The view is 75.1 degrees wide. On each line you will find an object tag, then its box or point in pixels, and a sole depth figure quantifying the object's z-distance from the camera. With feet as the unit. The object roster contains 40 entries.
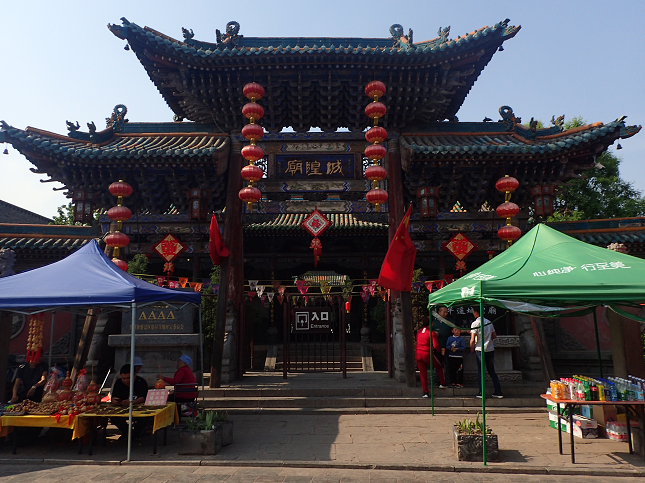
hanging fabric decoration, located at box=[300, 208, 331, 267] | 32.50
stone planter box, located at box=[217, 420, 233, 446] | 19.82
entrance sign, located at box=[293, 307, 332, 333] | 33.32
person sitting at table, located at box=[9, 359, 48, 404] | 22.79
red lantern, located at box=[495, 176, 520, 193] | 31.75
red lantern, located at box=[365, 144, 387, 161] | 30.73
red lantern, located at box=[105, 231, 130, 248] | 32.42
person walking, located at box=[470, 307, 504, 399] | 26.14
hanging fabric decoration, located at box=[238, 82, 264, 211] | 30.42
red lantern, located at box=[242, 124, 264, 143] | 30.86
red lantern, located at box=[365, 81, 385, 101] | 30.76
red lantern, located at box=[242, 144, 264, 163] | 30.76
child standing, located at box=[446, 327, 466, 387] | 28.68
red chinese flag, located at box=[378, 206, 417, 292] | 28.45
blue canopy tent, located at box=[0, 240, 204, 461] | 18.88
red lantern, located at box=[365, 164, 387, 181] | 30.63
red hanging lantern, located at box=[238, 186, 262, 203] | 29.91
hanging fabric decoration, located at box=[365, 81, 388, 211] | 30.71
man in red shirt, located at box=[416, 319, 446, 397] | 27.20
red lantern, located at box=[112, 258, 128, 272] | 32.43
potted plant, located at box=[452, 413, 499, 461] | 17.25
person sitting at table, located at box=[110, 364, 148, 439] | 20.90
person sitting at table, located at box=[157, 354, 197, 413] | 22.56
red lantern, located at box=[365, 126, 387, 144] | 30.86
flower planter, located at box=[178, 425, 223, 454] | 18.50
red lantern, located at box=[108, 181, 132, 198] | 32.16
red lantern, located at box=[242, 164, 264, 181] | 30.35
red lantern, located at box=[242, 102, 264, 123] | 30.94
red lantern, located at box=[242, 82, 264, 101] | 30.91
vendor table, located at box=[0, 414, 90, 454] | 18.84
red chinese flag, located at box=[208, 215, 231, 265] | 29.35
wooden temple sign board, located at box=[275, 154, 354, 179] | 33.81
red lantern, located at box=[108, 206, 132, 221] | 31.99
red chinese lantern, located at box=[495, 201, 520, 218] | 32.42
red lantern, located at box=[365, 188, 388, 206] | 29.99
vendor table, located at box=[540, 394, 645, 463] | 17.21
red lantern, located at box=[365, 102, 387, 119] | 31.01
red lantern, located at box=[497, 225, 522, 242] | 31.81
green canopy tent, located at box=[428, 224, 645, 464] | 16.67
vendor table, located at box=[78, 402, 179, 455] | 18.84
